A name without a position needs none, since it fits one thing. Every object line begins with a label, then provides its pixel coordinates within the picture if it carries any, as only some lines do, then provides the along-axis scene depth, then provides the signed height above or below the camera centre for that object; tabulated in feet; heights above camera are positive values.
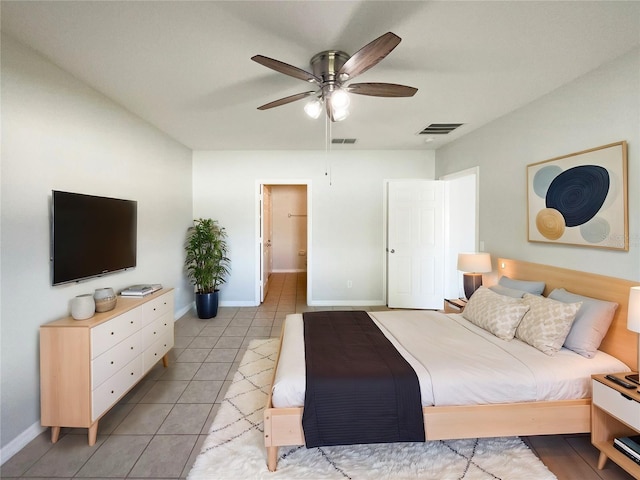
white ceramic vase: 6.42 -1.55
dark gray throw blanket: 5.26 -3.15
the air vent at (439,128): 11.25 +4.64
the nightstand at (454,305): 10.27 -2.49
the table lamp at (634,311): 5.07 -1.32
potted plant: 13.62 -1.18
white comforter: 5.47 -2.69
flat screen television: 6.56 +0.14
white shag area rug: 5.24 -4.37
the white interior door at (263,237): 15.97 +0.17
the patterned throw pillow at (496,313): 7.13 -1.99
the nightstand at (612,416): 4.88 -3.23
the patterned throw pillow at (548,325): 6.31 -1.99
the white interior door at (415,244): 14.49 -0.24
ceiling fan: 5.48 +3.43
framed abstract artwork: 6.38 +1.05
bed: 5.28 -3.39
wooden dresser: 5.95 -2.84
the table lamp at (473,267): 9.96 -0.99
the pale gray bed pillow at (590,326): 6.19 -1.97
